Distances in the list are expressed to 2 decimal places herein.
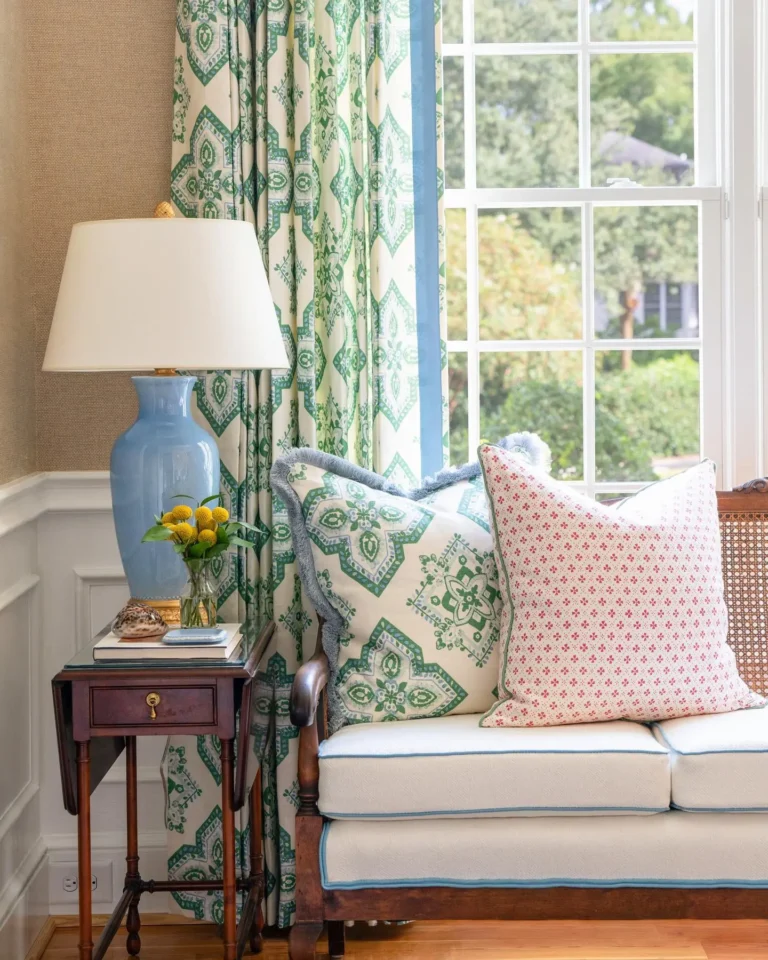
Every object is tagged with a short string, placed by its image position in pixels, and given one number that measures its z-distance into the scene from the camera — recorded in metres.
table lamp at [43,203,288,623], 2.06
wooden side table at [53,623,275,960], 2.03
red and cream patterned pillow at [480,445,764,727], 2.10
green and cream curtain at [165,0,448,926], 2.49
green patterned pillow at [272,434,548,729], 2.22
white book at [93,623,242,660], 2.07
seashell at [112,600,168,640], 2.12
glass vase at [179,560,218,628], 2.14
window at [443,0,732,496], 2.85
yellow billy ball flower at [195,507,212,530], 2.09
